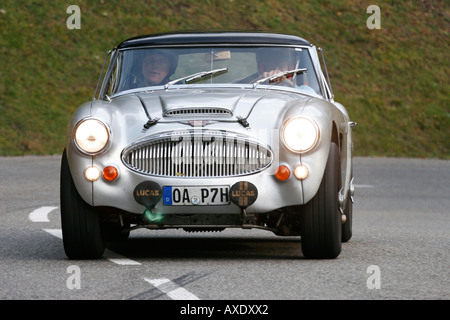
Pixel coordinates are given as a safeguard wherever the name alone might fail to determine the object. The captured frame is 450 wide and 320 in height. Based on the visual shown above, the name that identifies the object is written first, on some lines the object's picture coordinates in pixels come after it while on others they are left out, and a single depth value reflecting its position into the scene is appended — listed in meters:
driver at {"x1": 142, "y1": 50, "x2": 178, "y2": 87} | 16.14
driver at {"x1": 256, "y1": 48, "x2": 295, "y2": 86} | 16.30
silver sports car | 13.41
